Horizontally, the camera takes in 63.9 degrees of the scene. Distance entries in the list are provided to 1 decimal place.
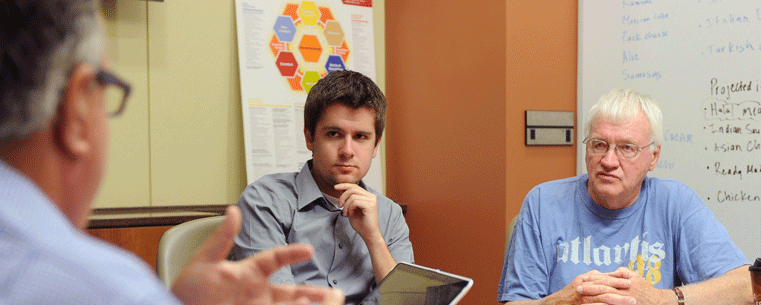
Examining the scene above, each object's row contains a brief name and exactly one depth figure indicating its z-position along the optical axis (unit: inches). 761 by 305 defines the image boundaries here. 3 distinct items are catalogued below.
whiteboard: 81.7
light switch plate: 100.9
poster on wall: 111.1
